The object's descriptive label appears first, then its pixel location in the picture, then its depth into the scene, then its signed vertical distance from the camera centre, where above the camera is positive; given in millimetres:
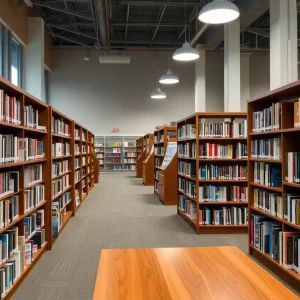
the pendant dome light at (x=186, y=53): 7664 +2283
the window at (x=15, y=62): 10734 +3018
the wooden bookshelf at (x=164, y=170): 8086 -461
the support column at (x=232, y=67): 9195 +2397
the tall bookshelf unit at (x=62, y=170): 5293 -344
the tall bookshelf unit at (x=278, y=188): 3398 -424
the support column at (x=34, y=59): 11148 +3194
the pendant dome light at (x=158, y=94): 14441 +2519
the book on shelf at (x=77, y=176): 7974 -579
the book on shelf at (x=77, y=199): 7573 -1083
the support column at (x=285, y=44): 6449 +2099
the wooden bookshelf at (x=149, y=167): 12274 -579
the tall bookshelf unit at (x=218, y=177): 5539 -422
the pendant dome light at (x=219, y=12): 5242 +2283
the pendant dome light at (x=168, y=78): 11258 +2503
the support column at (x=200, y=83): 13703 +2858
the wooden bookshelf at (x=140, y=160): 15155 -363
